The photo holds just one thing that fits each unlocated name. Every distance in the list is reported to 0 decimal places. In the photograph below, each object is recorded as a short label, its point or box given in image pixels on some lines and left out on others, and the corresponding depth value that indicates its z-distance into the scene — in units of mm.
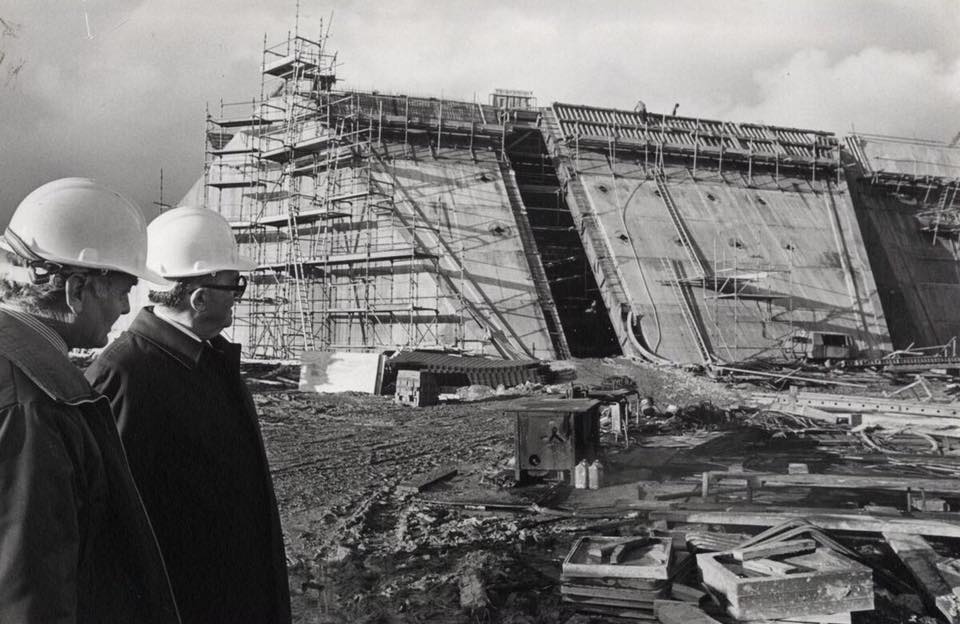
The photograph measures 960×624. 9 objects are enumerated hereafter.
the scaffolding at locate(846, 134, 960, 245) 32281
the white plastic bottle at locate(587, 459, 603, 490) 8539
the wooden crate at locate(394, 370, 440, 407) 17734
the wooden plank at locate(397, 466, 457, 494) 8656
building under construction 25188
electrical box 8625
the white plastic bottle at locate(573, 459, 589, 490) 8570
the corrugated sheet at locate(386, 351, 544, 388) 19625
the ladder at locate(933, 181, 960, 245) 31862
